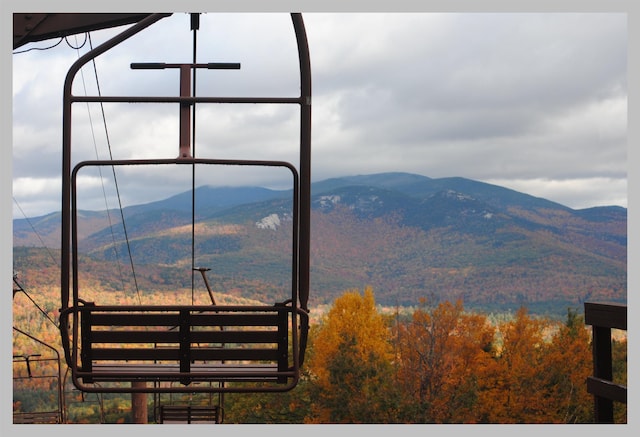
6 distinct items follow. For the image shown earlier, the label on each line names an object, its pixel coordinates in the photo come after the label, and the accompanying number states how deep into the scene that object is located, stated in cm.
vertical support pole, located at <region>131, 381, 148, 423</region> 1281
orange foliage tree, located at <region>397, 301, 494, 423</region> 4781
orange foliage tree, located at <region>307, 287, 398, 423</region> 4581
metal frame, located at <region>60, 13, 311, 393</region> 419
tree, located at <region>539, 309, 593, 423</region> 4781
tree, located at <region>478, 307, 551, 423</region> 4778
